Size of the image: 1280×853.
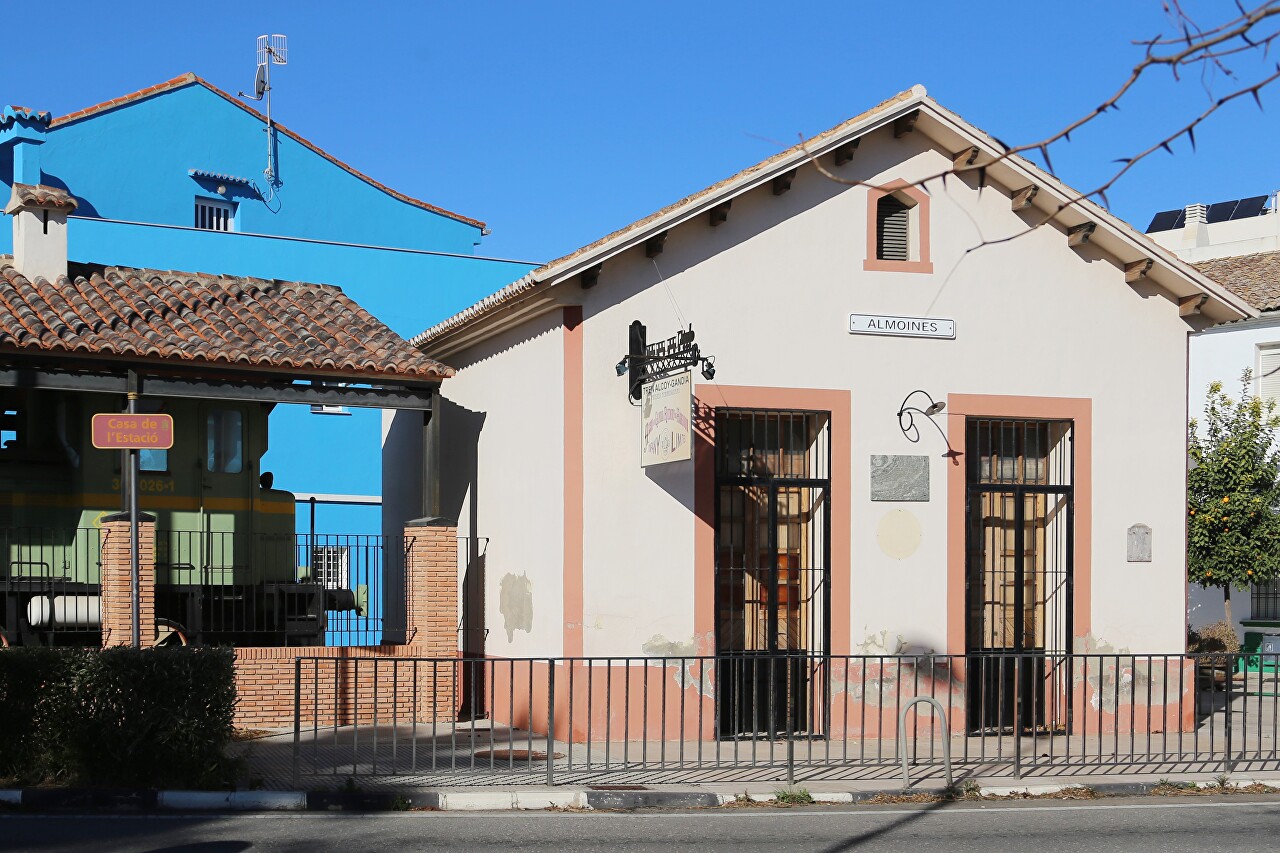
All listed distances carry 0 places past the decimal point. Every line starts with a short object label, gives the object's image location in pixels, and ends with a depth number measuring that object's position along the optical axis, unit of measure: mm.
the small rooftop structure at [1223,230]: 37562
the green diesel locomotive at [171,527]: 16422
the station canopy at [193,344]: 15195
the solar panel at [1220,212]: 41094
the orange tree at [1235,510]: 25906
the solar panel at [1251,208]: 39900
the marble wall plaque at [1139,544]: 16484
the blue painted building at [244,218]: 27141
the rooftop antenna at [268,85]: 31141
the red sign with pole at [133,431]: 12328
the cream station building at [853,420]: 15109
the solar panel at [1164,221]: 42656
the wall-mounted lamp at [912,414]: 15883
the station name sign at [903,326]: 15836
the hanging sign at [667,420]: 13734
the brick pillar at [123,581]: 15211
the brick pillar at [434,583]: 16359
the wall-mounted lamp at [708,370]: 14555
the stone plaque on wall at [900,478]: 15758
